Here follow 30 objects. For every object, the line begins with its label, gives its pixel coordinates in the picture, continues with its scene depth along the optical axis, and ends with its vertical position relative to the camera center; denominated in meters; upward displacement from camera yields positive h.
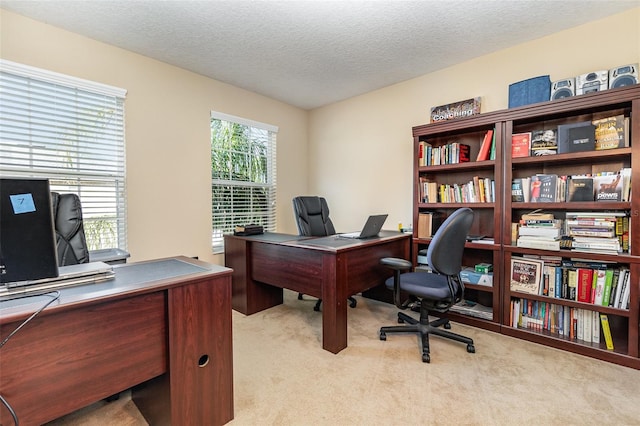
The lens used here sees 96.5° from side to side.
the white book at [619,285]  2.01 -0.56
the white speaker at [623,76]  2.04 +0.95
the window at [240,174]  3.45 +0.45
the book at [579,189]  2.15 +0.14
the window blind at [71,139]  2.16 +0.59
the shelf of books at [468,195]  2.52 +0.12
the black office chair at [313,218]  3.21 -0.11
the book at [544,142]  2.31 +0.53
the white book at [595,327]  2.14 -0.91
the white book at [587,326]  2.16 -0.91
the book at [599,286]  2.08 -0.58
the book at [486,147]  2.58 +0.55
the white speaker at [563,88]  2.27 +0.95
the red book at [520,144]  2.38 +0.53
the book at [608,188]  2.06 +0.14
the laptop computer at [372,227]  2.61 -0.18
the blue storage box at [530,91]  2.38 +0.99
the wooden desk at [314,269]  2.14 -0.52
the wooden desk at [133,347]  0.93 -0.53
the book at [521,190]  2.43 +0.15
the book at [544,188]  2.29 +0.15
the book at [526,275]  2.32 -0.56
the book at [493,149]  2.54 +0.52
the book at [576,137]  2.12 +0.53
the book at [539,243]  2.22 -0.29
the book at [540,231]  2.24 -0.19
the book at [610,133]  2.03 +0.54
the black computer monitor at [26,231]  0.94 -0.07
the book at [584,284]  2.13 -0.58
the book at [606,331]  2.05 -0.90
